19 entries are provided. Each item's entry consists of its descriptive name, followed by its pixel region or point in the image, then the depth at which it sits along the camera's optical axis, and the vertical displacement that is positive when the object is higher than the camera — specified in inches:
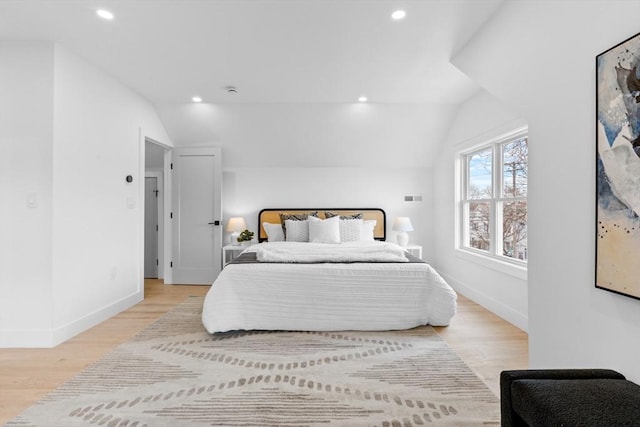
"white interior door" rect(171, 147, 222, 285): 206.8 -0.2
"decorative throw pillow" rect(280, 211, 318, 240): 209.6 -1.9
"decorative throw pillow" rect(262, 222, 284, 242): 207.4 -11.0
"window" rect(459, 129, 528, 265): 140.9 +7.2
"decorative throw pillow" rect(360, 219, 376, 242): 206.4 -9.6
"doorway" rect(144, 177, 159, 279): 221.3 -4.8
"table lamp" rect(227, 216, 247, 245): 209.9 -8.0
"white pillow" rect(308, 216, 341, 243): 192.5 -9.0
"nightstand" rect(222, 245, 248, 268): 204.7 -23.3
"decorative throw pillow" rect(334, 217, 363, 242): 199.8 -9.3
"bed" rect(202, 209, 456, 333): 124.3 -30.2
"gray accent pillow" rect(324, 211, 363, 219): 212.7 -0.5
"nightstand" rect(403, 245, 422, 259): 204.1 -21.1
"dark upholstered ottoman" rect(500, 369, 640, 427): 44.6 -26.2
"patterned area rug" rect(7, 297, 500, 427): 74.2 -43.6
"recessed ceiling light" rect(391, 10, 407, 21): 95.9 +56.7
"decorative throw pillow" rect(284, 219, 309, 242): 201.8 -10.0
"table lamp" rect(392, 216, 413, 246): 205.5 -7.7
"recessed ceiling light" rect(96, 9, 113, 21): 96.2 +56.9
